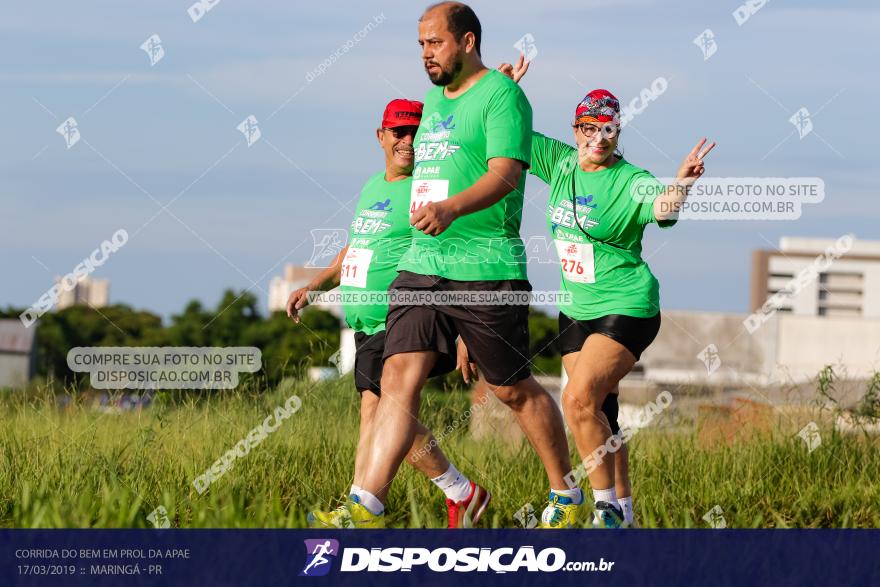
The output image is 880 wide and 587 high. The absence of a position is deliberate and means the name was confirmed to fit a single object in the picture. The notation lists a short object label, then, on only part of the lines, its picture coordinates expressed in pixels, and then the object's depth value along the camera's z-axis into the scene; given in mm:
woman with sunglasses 11469
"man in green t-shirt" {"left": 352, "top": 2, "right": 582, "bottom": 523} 10344
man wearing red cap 11953
